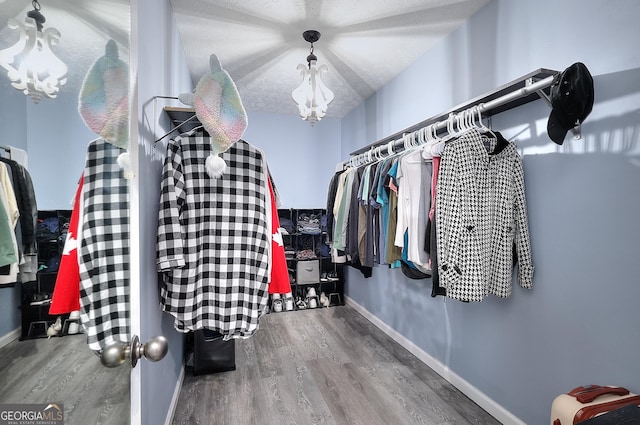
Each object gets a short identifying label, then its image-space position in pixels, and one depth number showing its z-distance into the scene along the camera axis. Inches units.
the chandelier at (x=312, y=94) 86.2
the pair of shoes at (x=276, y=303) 152.6
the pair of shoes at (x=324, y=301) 161.2
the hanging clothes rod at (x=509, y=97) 57.2
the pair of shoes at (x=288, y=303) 154.6
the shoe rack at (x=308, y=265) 159.2
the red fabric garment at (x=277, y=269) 68.2
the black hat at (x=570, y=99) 52.7
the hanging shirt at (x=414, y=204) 75.8
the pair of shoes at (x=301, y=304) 157.6
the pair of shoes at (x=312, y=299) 159.5
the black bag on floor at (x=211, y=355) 94.3
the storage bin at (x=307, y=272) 159.5
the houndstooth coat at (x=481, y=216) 65.4
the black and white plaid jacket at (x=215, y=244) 60.2
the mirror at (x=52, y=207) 14.6
